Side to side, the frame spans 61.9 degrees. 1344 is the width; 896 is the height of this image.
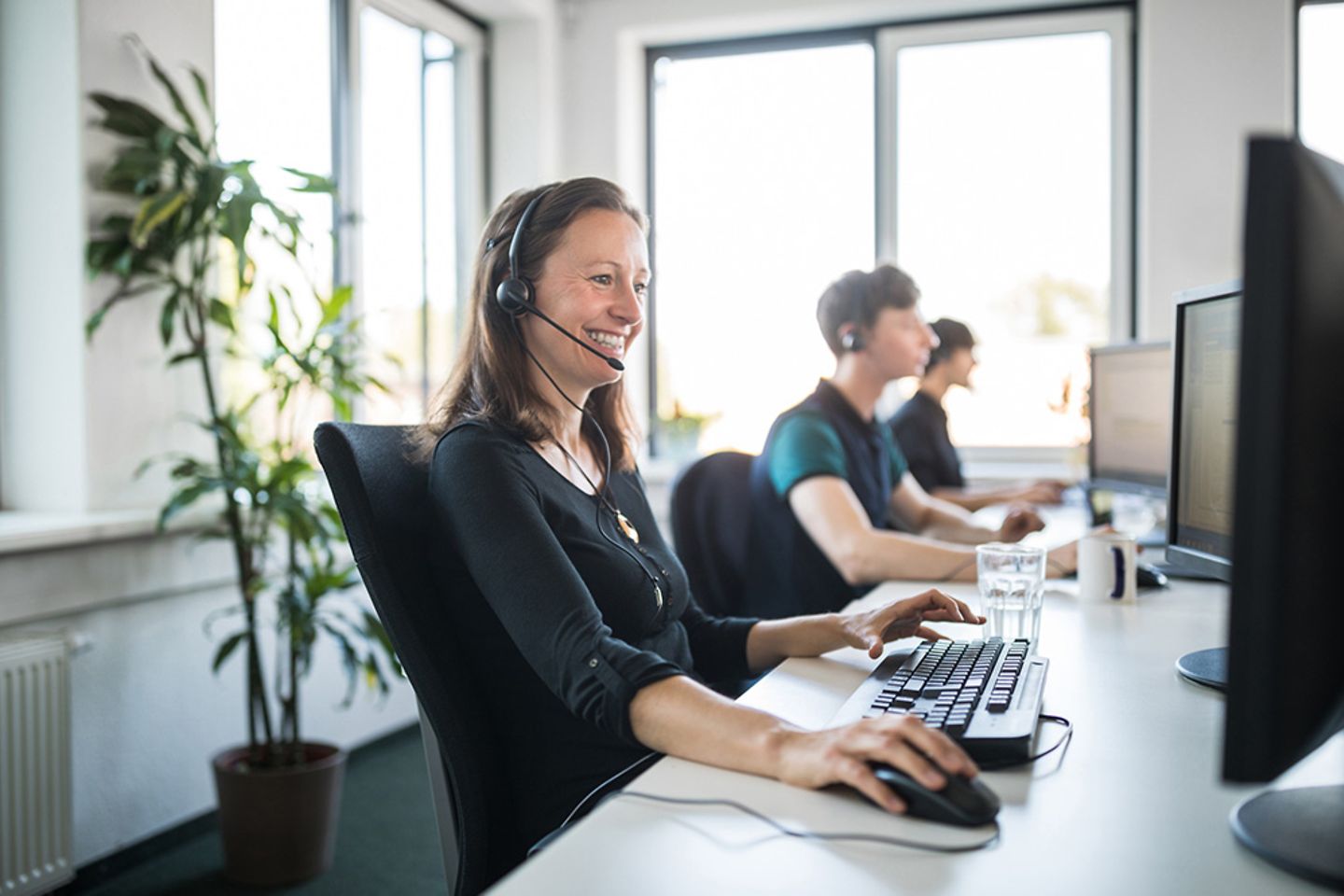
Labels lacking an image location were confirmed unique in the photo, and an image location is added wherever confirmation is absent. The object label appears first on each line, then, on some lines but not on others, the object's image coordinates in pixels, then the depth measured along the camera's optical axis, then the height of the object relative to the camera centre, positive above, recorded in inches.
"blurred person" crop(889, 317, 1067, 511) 146.2 -3.1
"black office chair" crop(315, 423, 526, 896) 44.9 -10.3
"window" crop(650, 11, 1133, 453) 164.6 +30.1
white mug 69.0 -10.4
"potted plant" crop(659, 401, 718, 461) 172.7 -5.4
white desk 28.4 -12.2
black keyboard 37.4 -11.1
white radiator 80.4 -26.9
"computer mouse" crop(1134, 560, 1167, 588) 73.5 -11.8
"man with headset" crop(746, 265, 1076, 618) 79.9 -7.6
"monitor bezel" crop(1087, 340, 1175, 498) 98.7 -7.6
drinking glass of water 59.3 -10.1
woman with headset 38.4 -7.3
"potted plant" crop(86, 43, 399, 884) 90.3 -2.6
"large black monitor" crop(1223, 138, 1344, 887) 24.9 -2.0
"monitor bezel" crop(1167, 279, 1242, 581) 51.1 -3.6
